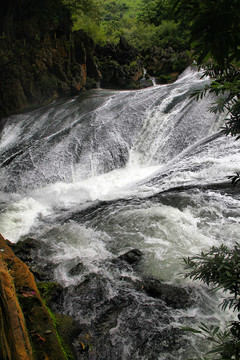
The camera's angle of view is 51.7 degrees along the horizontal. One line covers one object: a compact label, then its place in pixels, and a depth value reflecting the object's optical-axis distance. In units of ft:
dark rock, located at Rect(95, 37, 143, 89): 56.13
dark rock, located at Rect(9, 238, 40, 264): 14.61
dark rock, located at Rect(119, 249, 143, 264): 13.47
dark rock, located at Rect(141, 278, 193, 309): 10.75
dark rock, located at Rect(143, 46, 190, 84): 58.39
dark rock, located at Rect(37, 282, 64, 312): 11.21
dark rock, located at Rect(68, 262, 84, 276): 13.17
